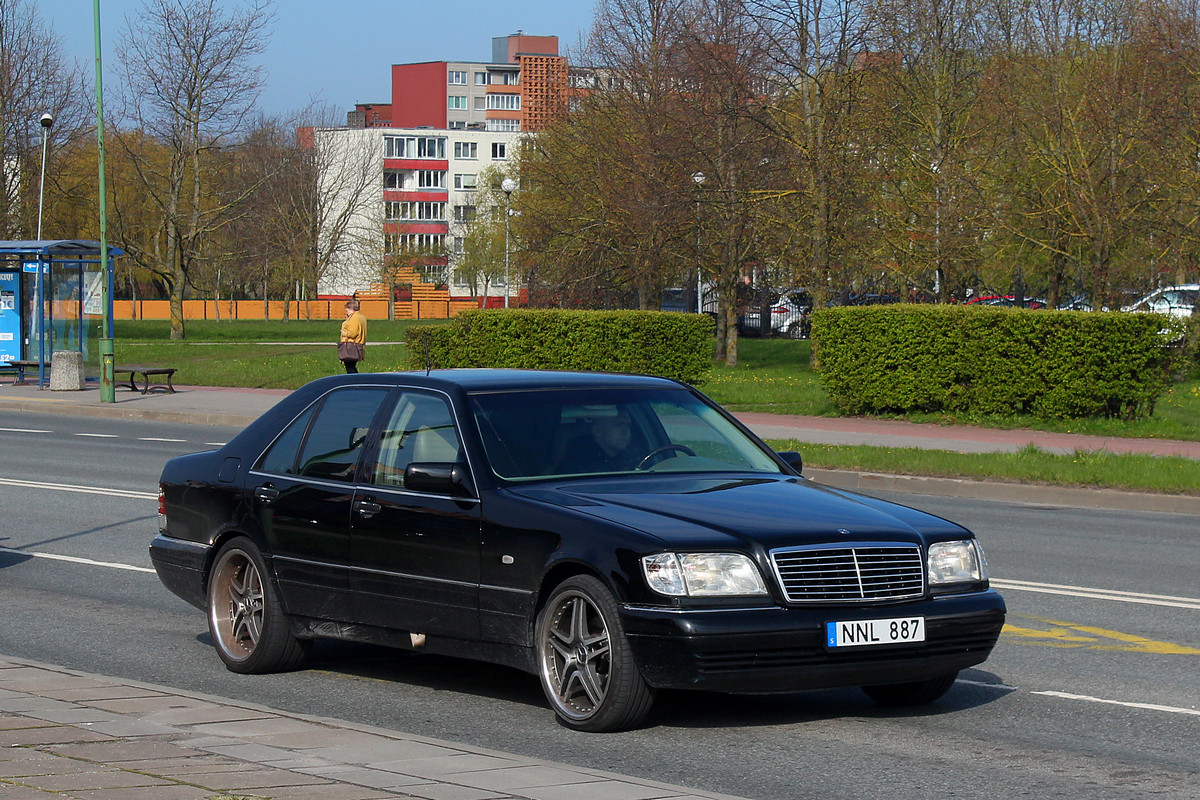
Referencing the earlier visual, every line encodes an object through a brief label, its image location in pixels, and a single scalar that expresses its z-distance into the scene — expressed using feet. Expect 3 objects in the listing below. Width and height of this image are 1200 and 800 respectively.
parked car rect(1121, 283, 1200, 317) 145.61
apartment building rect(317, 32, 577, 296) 344.28
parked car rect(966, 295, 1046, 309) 183.58
